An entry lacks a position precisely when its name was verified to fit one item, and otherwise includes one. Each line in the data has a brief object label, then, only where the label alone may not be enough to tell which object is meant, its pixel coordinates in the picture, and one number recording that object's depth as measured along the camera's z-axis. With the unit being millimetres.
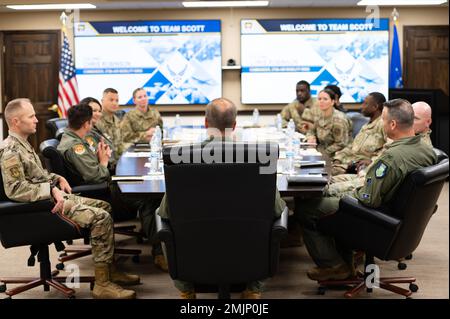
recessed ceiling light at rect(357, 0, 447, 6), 8756
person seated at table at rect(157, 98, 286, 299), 2830
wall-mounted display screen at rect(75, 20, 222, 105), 9328
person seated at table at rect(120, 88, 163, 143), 6668
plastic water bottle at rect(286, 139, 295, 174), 3957
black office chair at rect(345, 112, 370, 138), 6184
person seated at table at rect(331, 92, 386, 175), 4832
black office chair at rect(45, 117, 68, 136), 5680
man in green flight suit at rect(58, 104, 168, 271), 4086
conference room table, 3406
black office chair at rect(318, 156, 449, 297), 3066
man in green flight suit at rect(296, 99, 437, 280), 3150
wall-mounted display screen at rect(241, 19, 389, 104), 9352
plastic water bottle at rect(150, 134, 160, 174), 4039
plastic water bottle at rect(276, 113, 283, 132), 6923
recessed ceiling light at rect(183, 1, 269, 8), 8391
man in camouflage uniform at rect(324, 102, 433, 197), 4047
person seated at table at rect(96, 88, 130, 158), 5551
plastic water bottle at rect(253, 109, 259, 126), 7730
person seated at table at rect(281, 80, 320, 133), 7555
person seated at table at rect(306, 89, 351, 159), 5930
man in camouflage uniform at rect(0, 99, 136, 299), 3330
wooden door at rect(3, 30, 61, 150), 9164
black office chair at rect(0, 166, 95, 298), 3369
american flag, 8562
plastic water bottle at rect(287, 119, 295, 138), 5104
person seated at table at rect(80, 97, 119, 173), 4944
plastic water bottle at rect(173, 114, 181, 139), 6418
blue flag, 9219
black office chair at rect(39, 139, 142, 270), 4020
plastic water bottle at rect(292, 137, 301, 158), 4793
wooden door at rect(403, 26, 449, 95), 9461
